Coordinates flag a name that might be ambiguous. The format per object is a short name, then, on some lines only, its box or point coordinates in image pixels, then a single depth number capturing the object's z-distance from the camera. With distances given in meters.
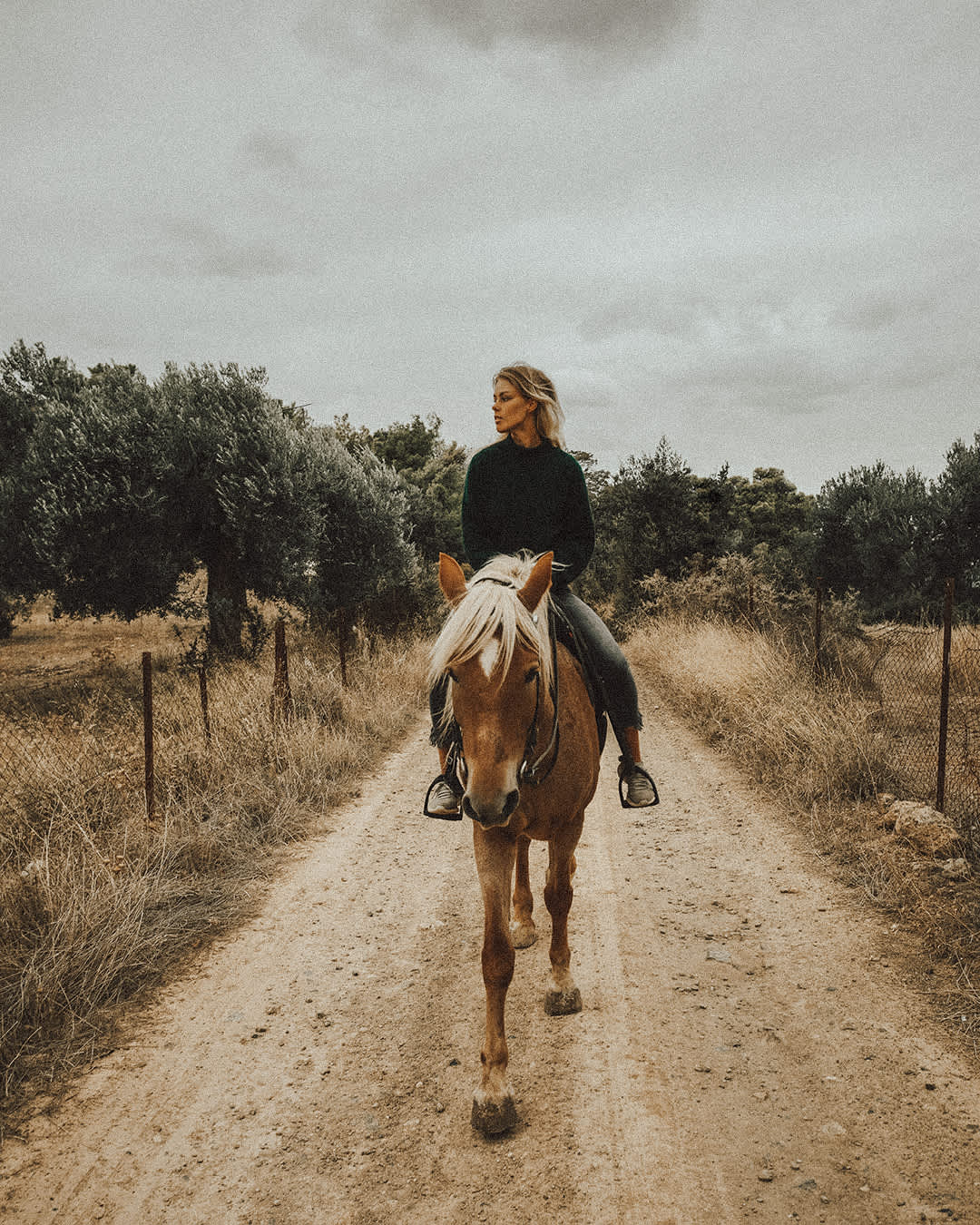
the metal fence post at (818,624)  8.52
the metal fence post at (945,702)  5.12
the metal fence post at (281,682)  7.92
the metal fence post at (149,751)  5.26
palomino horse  2.40
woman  3.61
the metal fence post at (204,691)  6.92
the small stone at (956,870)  4.23
